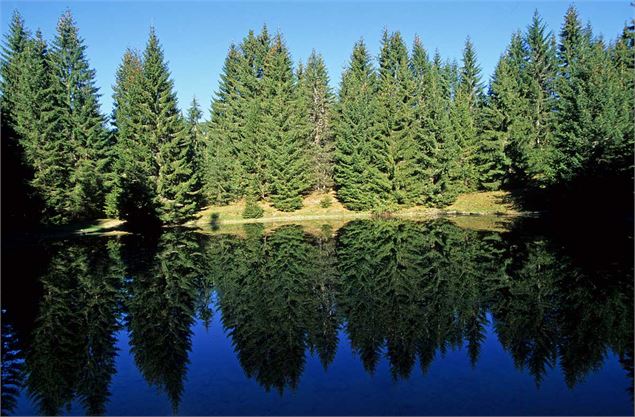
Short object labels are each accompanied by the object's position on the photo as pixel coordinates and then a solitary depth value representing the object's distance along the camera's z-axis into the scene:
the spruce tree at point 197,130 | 53.88
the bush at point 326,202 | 47.69
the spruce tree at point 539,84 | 49.12
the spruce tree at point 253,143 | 49.00
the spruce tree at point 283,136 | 47.19
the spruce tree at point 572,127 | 32.22
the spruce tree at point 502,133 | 45.97
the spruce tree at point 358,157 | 45.75
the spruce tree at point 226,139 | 48.47
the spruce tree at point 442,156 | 44.91
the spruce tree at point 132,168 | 38.59
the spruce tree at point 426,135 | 45.22
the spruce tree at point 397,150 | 45.09
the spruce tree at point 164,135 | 40.91
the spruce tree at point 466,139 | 48.09
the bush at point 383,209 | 44.72
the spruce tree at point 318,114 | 52.59
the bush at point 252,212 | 44.75
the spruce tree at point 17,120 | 31.34
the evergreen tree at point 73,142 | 37.22
